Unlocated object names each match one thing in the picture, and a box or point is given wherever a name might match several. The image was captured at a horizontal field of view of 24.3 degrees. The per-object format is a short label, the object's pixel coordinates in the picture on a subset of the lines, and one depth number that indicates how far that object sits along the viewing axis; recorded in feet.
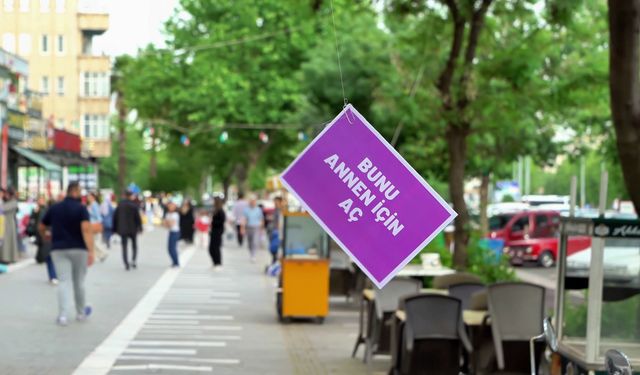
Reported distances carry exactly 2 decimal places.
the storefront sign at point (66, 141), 232.94
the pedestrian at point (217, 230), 107.96
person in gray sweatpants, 60.90
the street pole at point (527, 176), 302.23
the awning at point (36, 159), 196.48
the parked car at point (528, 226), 149.59
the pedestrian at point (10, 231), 102.17
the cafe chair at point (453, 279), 54.90
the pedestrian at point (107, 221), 141.28
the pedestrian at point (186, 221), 125.80
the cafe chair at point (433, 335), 44.55
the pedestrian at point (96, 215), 114.50
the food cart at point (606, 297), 35.09
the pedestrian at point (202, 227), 147.99
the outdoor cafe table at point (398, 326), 45.60
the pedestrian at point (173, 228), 106.12
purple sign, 24.11
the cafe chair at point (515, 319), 46.01
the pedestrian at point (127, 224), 104.88
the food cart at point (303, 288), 69.21
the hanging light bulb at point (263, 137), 201.67
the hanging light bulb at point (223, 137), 195.78
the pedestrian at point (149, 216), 227.57
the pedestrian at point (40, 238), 98.17
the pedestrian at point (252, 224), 123.65
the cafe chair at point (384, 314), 51.44
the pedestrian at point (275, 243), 102.47
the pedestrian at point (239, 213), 142.28
